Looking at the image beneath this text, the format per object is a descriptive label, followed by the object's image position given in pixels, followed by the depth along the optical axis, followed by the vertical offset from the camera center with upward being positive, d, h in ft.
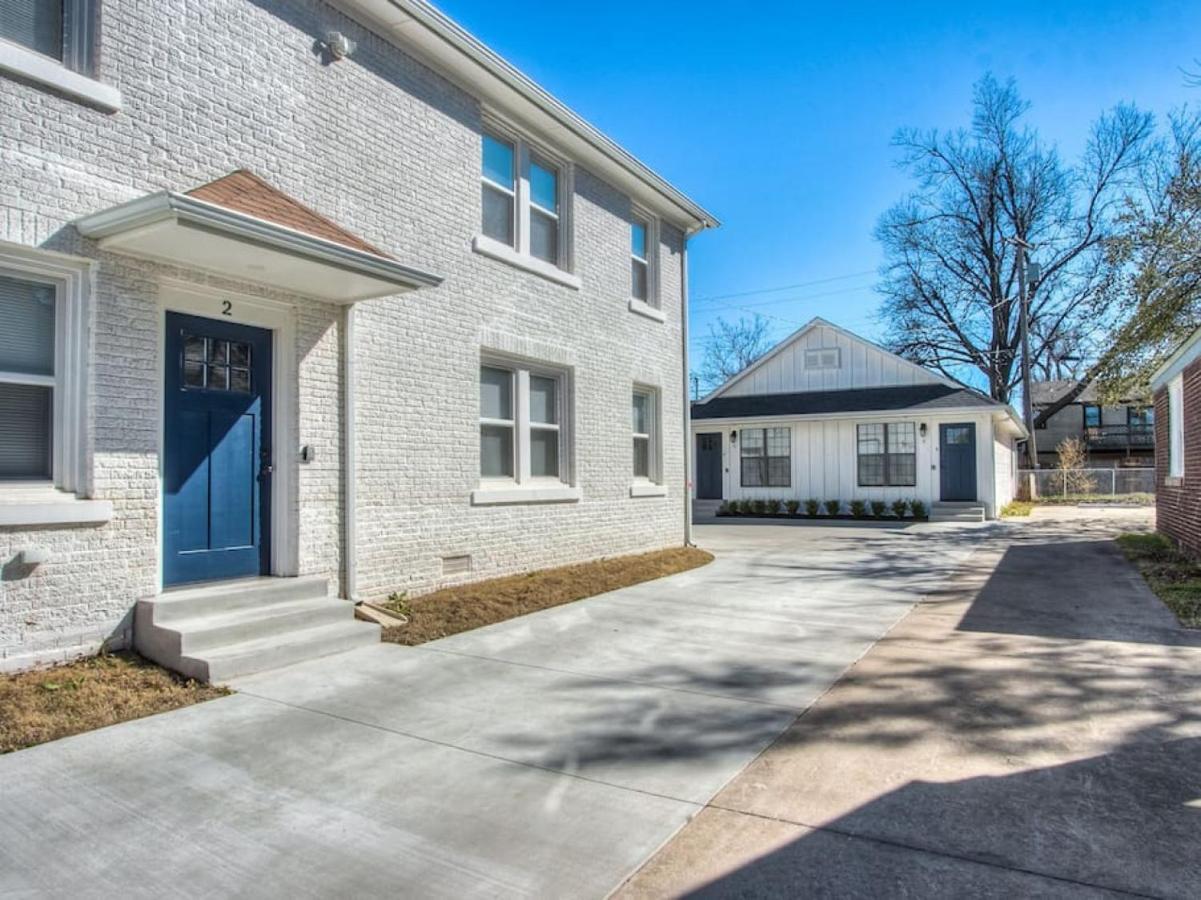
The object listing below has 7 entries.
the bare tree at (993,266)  113.91 +30.84
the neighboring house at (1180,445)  34.24 +0.85
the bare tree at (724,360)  171.32 +23.96
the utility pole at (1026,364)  98.27 +12.96
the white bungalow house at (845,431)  67.56 +3.10
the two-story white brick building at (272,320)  16.60 +4.24
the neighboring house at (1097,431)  144.46 +6.09
